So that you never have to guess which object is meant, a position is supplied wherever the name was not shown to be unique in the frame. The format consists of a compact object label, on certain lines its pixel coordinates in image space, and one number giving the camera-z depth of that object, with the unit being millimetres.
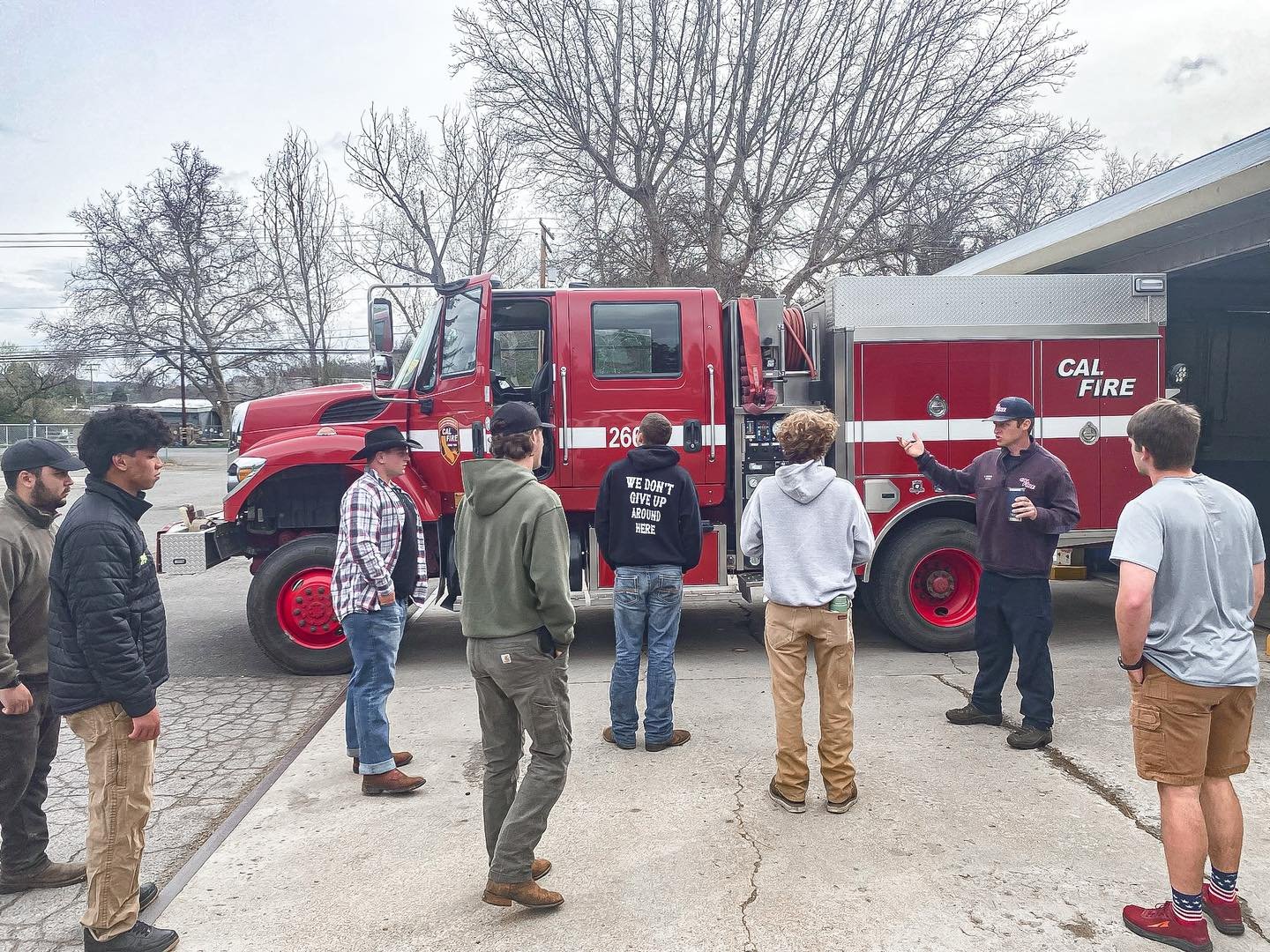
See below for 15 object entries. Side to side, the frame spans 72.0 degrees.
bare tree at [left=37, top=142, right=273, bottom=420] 35375
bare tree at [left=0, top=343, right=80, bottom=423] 47125
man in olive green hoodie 3139
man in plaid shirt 4234
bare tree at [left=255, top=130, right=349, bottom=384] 37719
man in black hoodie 4781
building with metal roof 7027
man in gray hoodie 3971
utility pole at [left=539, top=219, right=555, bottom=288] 22344
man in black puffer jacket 2801
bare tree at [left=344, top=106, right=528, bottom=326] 29000
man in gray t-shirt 2842
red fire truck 6512
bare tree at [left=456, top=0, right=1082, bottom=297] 19109
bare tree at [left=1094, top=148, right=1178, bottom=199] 29622
